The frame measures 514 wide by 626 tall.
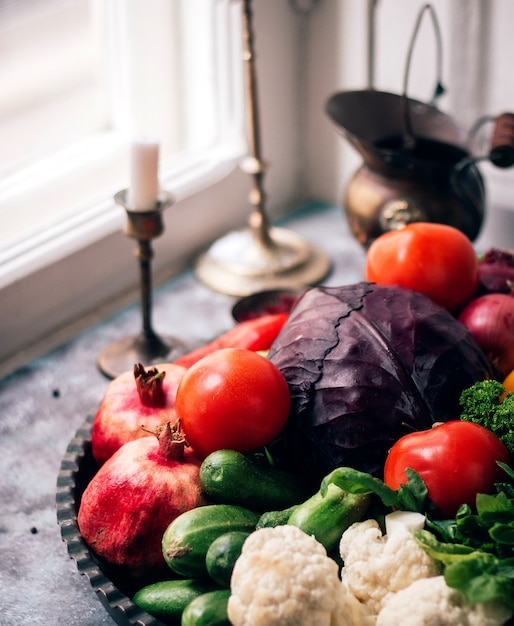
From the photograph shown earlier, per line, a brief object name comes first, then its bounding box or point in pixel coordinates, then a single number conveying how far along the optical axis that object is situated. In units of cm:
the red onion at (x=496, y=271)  111
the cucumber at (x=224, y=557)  73
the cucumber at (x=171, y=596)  76
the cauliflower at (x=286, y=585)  66
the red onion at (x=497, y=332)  101
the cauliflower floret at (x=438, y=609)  66
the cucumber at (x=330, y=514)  77
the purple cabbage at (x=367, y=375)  86
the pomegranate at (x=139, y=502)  82
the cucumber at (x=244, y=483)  82
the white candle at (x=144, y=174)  119
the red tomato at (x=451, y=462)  76
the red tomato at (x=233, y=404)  84
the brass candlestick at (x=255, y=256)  153
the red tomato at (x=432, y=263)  103
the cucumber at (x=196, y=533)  76
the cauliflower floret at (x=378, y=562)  71
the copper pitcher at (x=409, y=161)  134
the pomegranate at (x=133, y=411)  94
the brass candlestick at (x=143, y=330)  121
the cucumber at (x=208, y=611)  70
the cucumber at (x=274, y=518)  79
